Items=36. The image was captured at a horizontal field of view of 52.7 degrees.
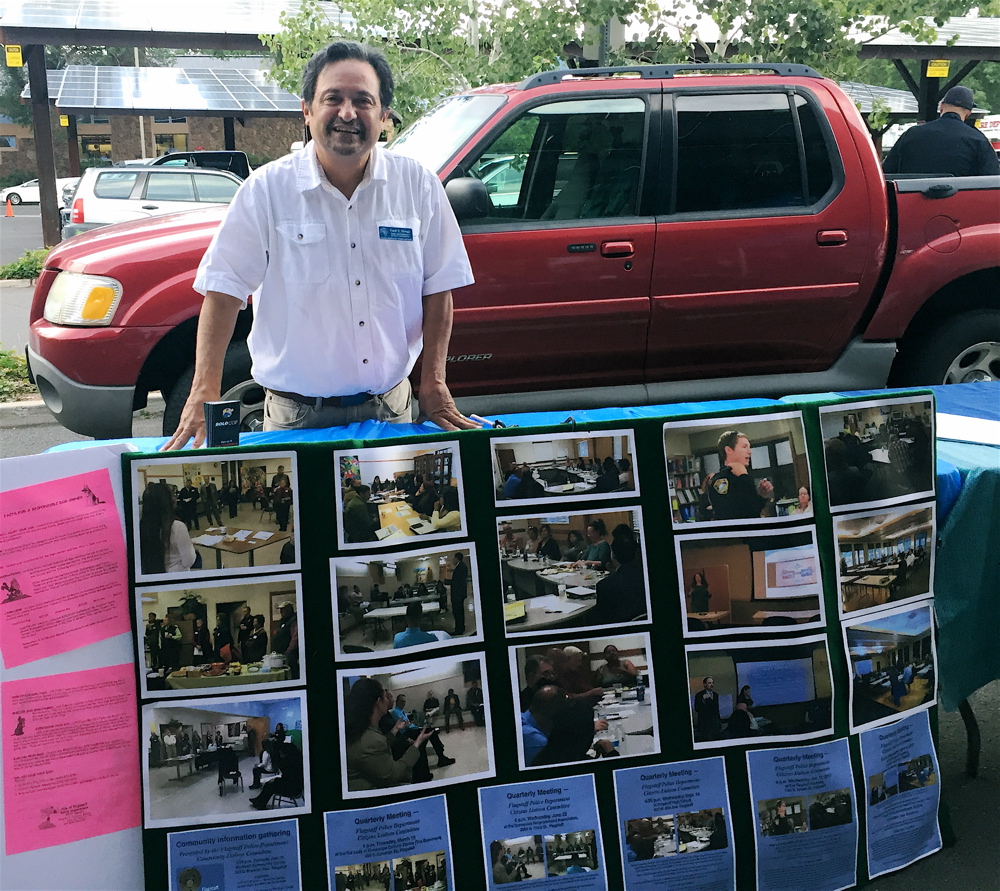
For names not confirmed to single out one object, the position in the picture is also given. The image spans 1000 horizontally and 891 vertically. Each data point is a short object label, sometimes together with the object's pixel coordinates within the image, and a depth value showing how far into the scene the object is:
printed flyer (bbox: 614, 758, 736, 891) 2.17
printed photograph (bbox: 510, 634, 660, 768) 2.11
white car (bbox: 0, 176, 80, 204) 39.03
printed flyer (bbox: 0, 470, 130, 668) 1.88
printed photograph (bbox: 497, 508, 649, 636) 2.10
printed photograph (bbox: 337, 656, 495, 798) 2.02
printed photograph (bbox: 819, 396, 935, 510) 2.29
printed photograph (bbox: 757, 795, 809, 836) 2.24
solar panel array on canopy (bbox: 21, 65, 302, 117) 23.97
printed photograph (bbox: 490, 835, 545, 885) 2.09
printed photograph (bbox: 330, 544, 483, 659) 2.01
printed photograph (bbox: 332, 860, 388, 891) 2.02
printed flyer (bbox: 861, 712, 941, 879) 2.36
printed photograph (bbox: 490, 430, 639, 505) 2.11
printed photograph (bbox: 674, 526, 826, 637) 2.18
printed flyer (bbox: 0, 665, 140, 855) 1.90
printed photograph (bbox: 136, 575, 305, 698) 1.95
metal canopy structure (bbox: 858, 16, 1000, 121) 15.31
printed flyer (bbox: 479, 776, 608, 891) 2.09
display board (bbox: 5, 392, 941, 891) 1.97
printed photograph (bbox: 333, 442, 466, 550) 2.03
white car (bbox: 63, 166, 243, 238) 14.43
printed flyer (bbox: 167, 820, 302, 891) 1.98
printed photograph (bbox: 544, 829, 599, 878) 2.12
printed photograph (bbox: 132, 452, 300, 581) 1.95
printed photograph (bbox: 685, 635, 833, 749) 2.21
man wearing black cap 7.15
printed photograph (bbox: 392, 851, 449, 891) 2.04
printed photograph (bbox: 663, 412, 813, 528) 2.18
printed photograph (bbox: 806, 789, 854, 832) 2.28
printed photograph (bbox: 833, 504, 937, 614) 2.30
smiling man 2.59
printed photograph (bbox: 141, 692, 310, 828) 1.96
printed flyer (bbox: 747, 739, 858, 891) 2.25
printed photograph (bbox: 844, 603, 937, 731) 2.34
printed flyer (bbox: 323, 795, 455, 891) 2.02
